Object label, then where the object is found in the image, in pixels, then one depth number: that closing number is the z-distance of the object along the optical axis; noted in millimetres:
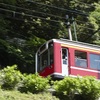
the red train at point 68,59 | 19250
